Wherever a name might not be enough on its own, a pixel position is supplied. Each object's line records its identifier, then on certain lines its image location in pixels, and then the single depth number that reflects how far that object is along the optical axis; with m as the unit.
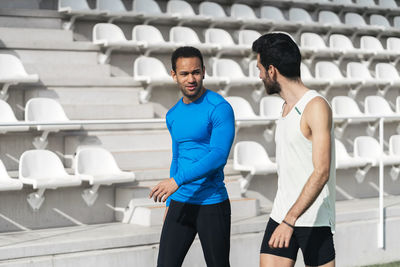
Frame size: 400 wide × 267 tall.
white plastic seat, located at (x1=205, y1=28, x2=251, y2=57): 7.71
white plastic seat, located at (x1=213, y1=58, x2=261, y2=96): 7.11
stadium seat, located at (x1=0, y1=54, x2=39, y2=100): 5.75
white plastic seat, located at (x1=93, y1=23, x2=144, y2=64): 6.83
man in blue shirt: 2.97
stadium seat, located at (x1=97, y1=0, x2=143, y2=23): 7.43
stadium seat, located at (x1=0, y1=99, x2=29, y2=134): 5.36
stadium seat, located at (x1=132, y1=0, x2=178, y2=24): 7.73
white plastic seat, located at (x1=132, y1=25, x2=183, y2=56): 7.07
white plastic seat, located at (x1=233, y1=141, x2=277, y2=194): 6.00
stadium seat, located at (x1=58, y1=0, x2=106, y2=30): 7.15
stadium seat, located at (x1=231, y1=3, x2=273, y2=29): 8.55
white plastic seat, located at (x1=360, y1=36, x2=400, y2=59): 9.09
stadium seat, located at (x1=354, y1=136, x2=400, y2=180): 6.94
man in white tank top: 2.42
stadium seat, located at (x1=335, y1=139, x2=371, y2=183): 6.68
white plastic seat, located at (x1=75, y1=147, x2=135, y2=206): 5.15
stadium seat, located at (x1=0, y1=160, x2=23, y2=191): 4.71
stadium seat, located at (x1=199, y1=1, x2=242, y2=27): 8.40
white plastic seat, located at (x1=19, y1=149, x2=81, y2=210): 4.91
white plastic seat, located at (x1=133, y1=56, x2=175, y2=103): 6.60
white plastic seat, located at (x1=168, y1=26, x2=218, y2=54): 7.48
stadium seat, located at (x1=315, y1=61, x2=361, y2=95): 7.97
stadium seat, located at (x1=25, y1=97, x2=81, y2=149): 5.55
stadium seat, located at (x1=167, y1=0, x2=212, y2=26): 8.04
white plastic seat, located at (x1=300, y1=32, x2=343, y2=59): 8.34
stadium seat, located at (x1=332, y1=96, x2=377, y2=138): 7.48
